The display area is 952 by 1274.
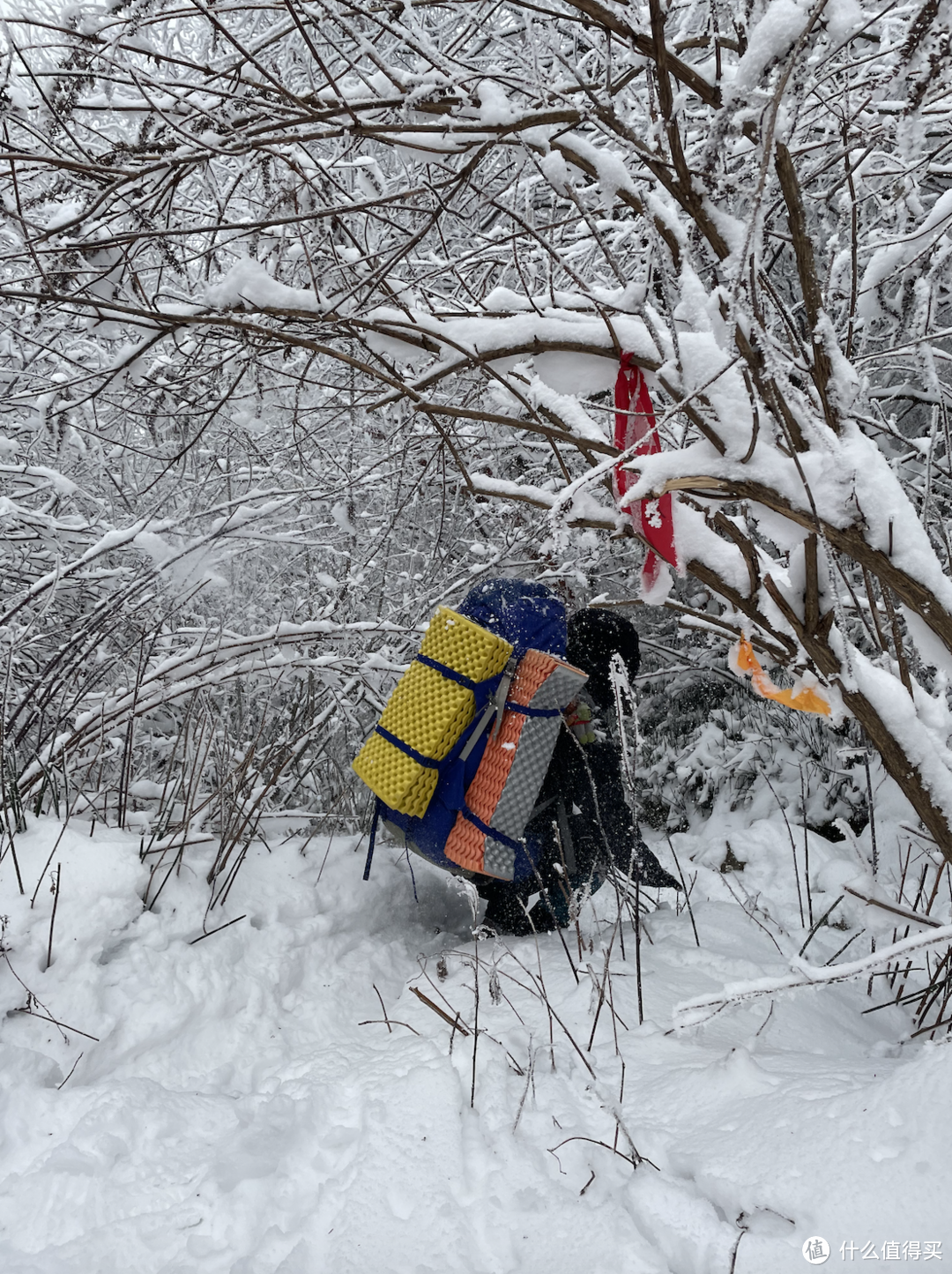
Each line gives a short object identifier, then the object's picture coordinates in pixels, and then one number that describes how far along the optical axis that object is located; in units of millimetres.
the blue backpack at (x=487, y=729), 2617
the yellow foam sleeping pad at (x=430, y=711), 2570
